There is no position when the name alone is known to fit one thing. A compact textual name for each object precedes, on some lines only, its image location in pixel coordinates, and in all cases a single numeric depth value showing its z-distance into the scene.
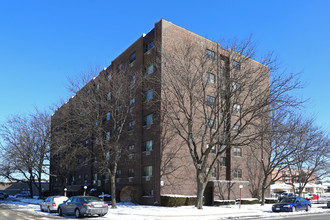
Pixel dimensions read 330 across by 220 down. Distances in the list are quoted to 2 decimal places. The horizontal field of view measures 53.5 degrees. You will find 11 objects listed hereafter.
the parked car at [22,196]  64.28
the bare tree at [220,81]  26.17
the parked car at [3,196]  55.79
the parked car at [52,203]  25.80
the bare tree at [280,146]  32.35
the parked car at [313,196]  50.68
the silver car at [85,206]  20.42
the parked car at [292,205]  26.42
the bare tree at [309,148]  35.64
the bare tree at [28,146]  40.78
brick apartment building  32.22
